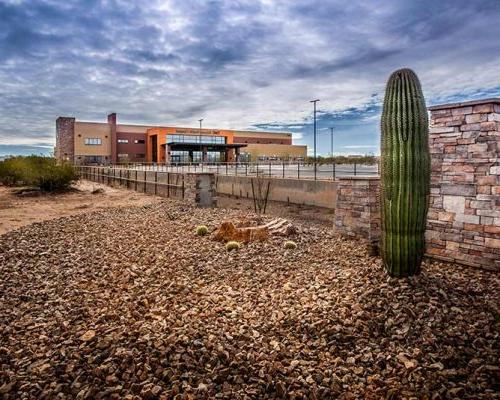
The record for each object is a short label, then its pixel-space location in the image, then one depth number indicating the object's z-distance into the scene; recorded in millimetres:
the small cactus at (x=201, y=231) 8953
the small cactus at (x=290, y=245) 7398
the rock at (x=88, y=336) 4046
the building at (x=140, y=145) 63625
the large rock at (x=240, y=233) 7884
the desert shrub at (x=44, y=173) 23031
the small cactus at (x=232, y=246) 7379
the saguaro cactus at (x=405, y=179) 4770
